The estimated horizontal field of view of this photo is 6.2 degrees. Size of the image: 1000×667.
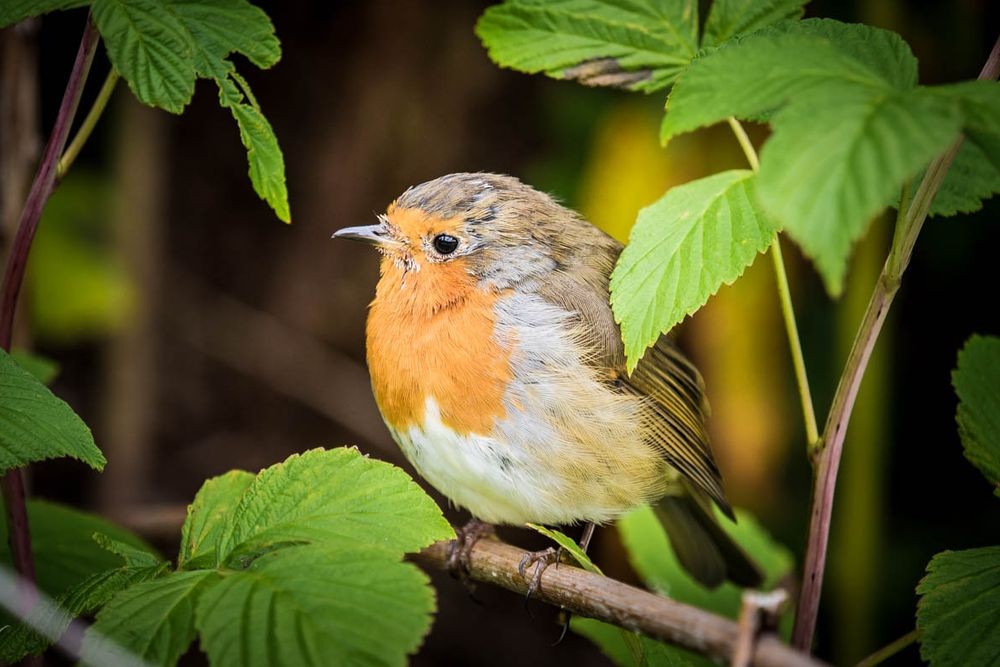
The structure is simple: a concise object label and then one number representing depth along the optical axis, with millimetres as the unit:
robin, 1983
